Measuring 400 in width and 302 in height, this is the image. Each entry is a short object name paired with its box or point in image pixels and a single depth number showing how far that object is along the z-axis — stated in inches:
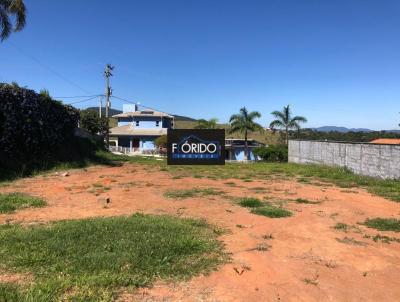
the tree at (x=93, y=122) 1374.3
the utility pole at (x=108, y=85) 1520.7
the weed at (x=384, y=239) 273.3
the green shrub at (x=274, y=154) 1521.9
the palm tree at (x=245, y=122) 1865.2
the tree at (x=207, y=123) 1955.0
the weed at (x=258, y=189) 502.6
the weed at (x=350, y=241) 264.4
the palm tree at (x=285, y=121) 1887.3
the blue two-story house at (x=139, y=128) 2016.5
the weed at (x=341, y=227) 301.9
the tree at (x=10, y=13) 802.8
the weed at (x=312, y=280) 192.9
